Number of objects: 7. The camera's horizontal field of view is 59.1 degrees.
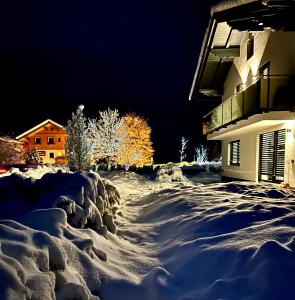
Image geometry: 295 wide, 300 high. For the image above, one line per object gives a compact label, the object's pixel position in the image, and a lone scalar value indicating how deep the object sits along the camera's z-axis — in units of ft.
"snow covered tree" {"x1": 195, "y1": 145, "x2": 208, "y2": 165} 140.26
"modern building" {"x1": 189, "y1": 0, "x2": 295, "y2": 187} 32.24
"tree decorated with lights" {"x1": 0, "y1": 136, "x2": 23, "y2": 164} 90.81
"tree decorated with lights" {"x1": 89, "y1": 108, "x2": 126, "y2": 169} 98.48
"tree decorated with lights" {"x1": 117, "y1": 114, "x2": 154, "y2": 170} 110.83
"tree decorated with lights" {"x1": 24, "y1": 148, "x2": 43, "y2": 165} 101.04
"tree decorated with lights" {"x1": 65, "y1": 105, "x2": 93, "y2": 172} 62.64
